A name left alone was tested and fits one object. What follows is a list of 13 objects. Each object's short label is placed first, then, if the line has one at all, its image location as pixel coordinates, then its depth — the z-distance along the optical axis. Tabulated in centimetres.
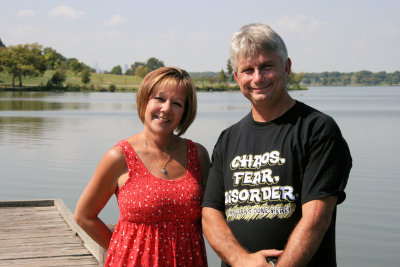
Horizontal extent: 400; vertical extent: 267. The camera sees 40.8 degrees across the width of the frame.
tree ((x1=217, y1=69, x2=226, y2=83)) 14838
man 244
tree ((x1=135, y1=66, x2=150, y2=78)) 13982
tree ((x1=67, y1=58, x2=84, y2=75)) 12219
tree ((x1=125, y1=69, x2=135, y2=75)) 16912
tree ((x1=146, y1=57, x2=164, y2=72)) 17069
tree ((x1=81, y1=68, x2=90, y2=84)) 10794
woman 299
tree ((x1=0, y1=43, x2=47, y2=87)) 10144
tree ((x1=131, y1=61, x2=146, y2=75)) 17775
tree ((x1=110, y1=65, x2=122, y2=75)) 17525
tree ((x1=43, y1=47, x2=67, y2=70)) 12556
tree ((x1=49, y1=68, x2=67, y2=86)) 9912
